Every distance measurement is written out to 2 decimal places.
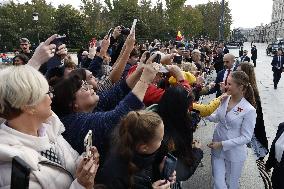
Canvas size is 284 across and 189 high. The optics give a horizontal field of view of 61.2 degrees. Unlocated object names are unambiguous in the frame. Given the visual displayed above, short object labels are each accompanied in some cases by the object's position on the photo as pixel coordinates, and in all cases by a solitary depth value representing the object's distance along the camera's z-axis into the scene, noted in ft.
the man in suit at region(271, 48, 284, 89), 37.08
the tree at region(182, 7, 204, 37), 126.54
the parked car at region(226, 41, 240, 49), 132.78
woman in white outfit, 8.95
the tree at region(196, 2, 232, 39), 153.79
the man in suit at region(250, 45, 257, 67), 62.90
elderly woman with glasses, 3.82
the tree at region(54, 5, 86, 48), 83.54
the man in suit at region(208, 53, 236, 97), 16.98
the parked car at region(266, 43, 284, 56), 109.24
